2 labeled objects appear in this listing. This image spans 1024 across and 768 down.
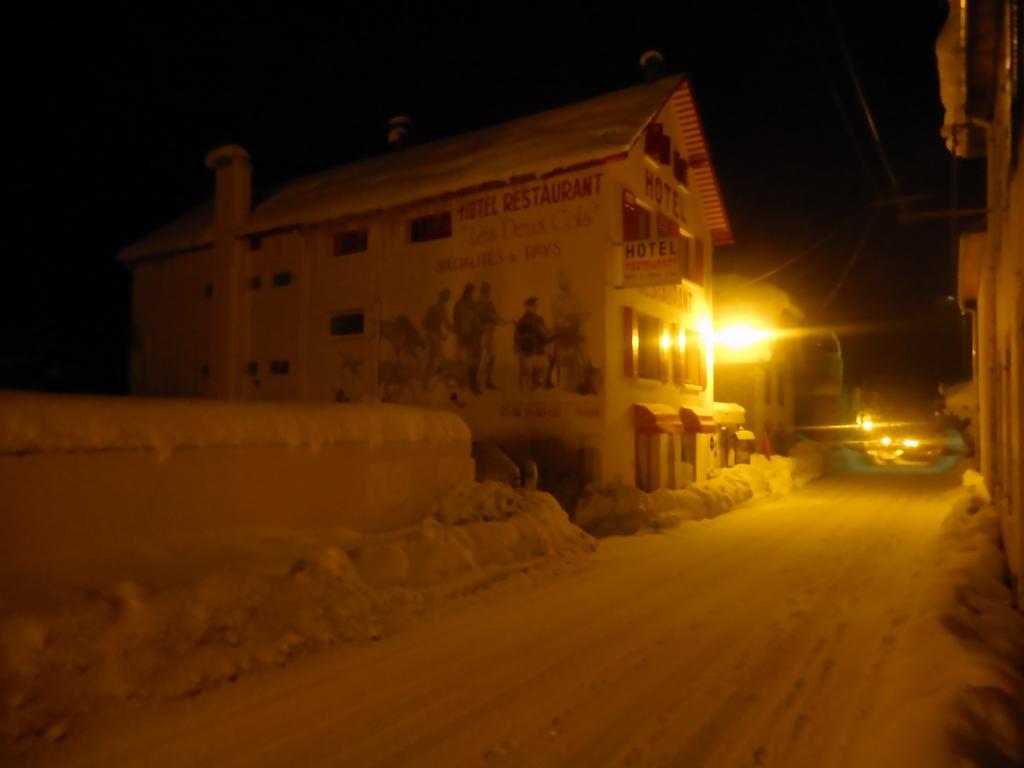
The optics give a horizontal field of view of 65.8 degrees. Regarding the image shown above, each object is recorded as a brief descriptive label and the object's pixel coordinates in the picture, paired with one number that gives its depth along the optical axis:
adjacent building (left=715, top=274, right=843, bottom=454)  25.34
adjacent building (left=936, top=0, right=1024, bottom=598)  7.60
